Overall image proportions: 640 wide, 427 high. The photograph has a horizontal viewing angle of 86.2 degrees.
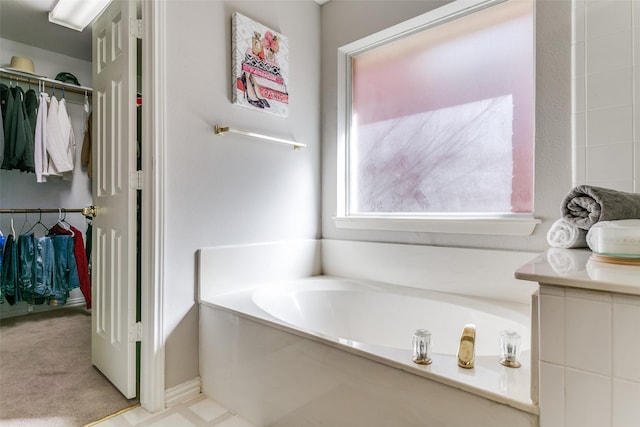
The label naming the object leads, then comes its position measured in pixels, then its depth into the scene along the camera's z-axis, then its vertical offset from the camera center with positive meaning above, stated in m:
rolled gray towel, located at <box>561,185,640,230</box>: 0.88 +0.02
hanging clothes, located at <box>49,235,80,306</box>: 2.78 -0.48
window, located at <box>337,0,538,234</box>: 1.64 +0.51
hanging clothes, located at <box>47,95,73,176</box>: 2.82 +0.58
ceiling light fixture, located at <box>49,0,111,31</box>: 2.34 +1.44
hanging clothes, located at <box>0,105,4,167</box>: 2.63 +0.57
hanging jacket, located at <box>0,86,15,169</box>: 2.60 +0.68
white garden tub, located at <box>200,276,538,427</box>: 0.86 -0.50
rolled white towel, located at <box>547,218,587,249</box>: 1.02 -0.07
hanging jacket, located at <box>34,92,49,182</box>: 2.74 +0.57
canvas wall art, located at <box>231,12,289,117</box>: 1.77 +0.81
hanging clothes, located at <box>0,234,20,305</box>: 2.59 -0.47
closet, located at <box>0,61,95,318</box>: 2.67 +0.30
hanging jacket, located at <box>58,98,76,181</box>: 2.90 +0.69
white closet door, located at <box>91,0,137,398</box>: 1.56 +0.07
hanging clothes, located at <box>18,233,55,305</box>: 2.63 -0.43
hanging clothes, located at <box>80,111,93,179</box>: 3.11 +0.58
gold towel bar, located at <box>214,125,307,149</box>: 1.69 +0.41
